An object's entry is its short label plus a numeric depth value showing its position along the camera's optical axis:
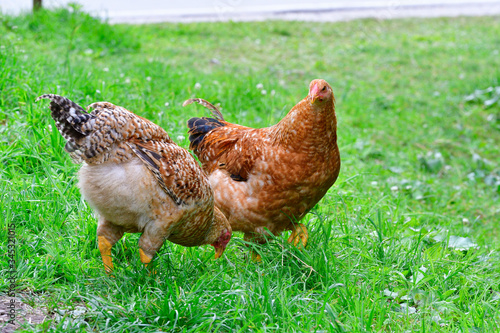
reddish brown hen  3.48
